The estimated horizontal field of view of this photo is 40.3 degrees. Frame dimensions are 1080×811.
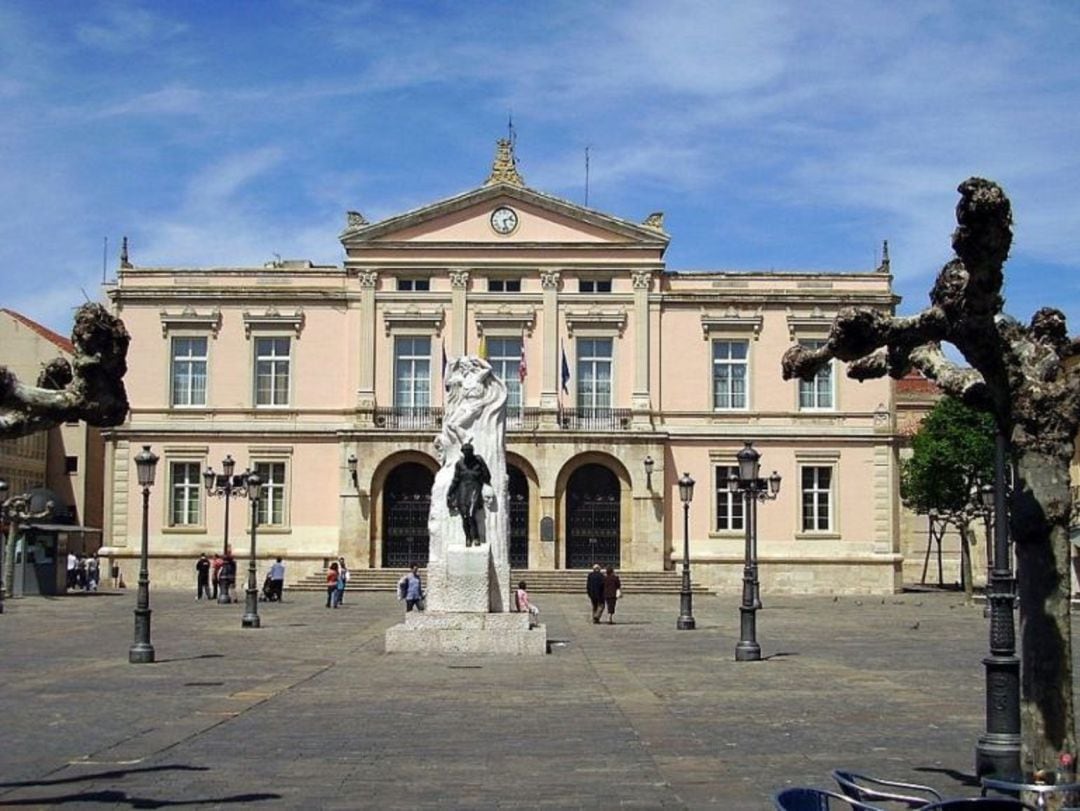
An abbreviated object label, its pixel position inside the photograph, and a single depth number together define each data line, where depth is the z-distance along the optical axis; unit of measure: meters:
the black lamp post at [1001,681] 11.70
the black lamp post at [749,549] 25.36
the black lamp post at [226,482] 43.89
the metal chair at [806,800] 7.78
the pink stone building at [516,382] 55.25
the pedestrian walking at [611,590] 36.19
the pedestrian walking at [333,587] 42.75
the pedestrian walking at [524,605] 29.06
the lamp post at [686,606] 33.97
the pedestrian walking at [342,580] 43.31
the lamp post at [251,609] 34.12
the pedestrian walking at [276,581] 46.88
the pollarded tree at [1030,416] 10.73
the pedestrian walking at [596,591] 35.84
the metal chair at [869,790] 8.52
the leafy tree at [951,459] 58.69
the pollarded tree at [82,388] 9.75
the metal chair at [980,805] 7.58
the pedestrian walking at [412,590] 35.88
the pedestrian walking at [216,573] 47.06
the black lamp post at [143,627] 24.28
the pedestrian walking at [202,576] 48.19
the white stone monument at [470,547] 26.48
